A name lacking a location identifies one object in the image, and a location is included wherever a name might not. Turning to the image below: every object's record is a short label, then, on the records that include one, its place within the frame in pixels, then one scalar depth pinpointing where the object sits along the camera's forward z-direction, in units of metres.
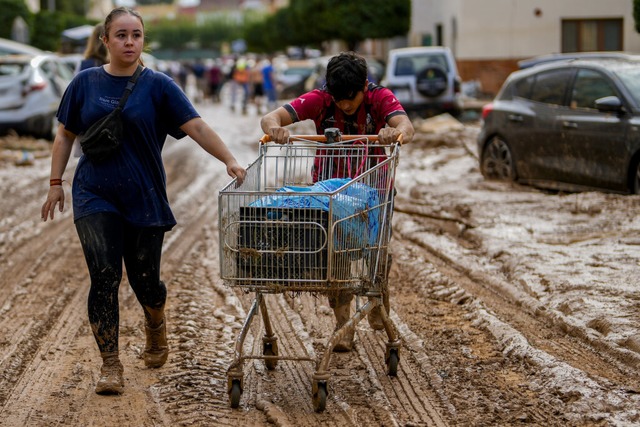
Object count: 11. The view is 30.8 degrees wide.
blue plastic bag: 5.52
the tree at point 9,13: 47.28
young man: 6.25
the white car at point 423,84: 26.69
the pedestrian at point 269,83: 33.75
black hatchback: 12.11
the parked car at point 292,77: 39.94
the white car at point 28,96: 21.28
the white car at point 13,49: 27.98
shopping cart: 5.51
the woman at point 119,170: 5.93
